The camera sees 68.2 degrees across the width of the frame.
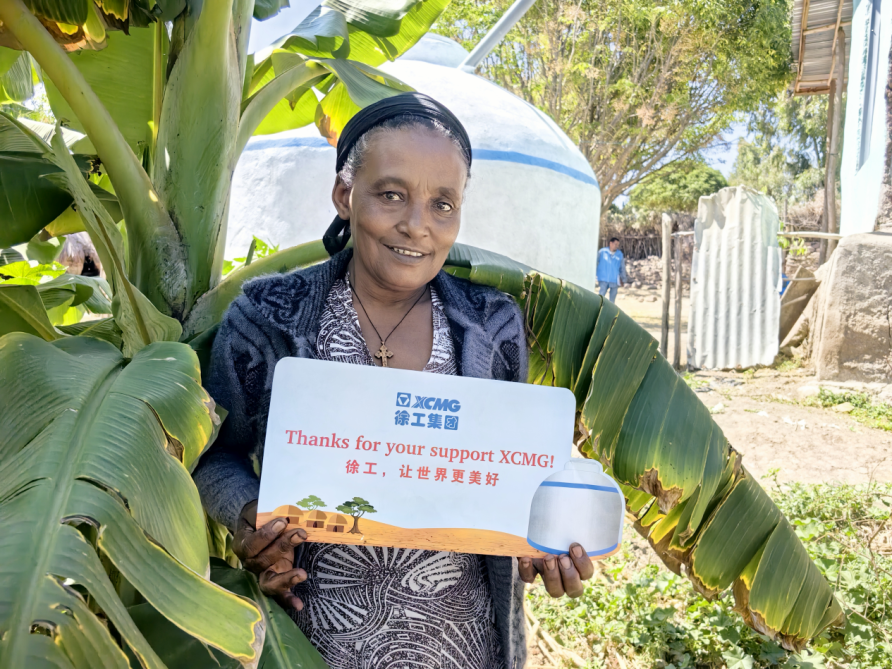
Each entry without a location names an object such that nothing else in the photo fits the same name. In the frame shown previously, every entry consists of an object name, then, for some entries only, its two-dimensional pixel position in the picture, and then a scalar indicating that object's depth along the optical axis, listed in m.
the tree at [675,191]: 29.25
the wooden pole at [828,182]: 10.15
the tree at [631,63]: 12.27
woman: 1.31
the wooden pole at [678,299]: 8.57
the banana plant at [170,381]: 0.87
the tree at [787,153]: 30.00
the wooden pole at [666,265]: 8.79
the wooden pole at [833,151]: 9.70
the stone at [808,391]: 6.66
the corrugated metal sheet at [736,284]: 8.55
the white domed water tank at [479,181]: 6.18
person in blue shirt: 12.32
